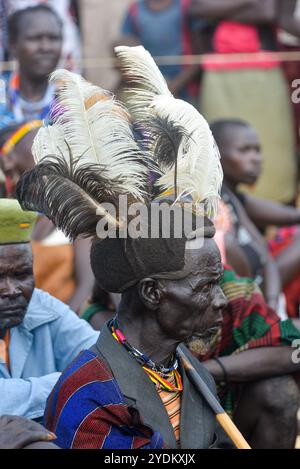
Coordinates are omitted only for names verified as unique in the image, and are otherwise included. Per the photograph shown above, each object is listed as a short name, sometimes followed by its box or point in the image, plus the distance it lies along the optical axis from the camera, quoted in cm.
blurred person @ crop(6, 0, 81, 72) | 1492
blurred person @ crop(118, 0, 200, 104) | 1512
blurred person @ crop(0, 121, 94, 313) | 1109
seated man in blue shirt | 718
